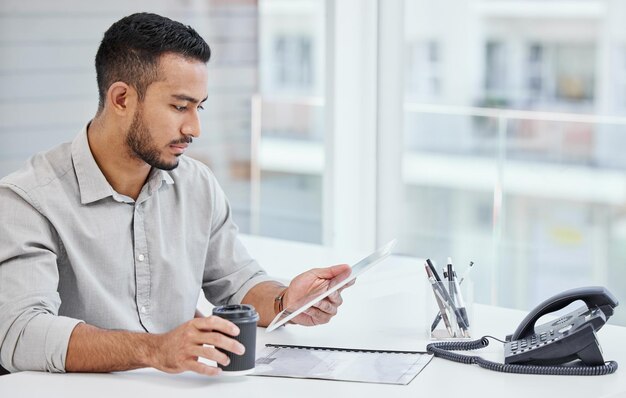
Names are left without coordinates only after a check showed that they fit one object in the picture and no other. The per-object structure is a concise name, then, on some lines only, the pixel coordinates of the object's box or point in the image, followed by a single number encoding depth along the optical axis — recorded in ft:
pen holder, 6.85
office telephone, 6.12
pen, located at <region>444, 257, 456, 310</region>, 6.93
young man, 6.25
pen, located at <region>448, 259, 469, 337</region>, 6.85
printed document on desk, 6.04
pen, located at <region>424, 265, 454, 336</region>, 6.87
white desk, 5.76
